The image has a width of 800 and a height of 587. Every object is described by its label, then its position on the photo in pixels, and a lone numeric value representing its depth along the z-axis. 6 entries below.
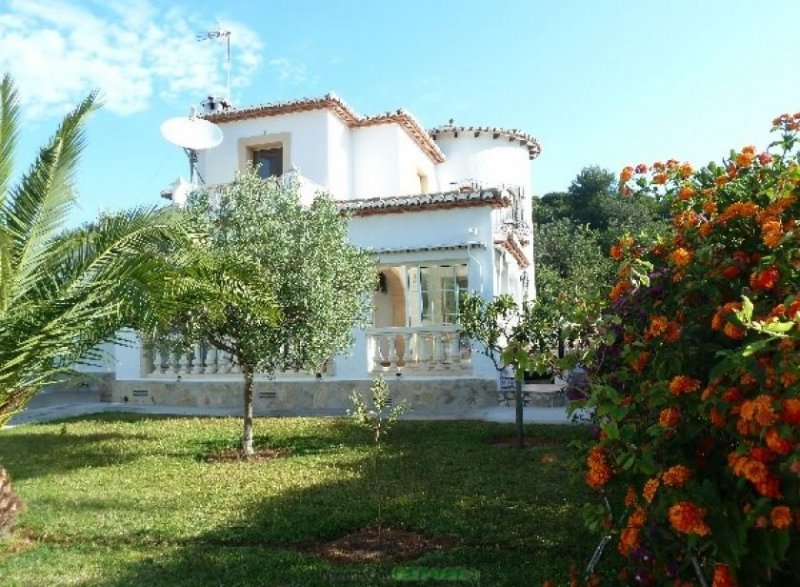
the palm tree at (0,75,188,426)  6.02
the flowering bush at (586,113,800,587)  2.30
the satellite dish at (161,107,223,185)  17.05
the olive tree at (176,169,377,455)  9.77
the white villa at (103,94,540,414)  14.88
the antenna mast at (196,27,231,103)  22.70
